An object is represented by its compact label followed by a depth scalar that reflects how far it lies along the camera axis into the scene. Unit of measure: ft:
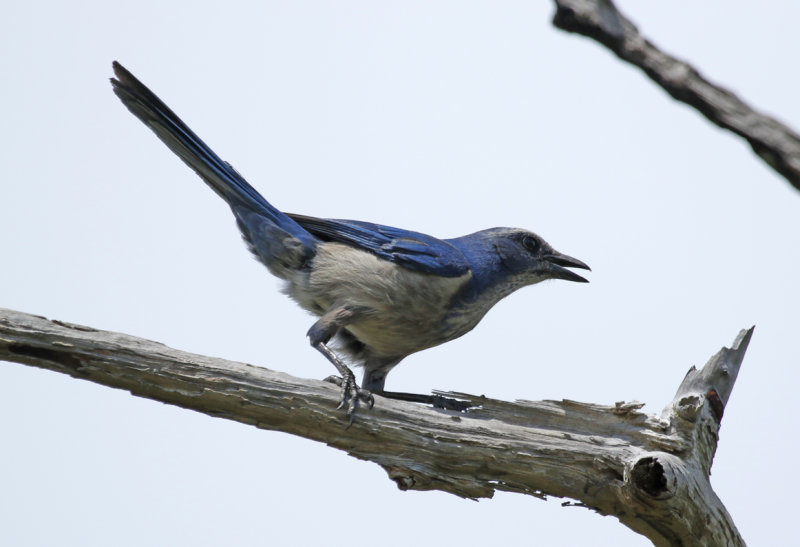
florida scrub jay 43.62
